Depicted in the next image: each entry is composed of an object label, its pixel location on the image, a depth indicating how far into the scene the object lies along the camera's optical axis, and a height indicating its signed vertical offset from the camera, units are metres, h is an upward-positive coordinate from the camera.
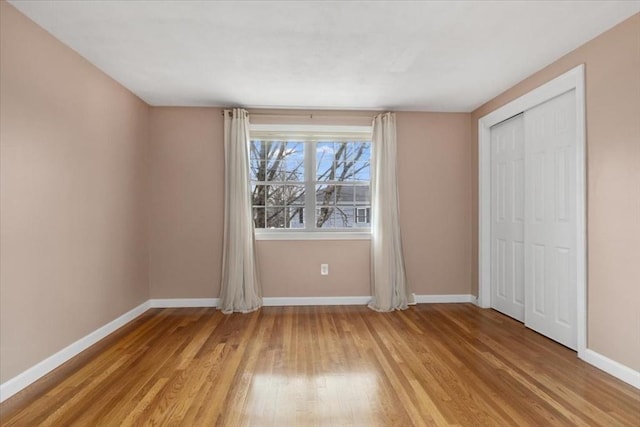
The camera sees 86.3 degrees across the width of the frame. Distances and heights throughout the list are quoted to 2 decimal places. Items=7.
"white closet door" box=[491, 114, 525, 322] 3.55 -0.14
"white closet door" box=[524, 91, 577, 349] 2.84 -0.14
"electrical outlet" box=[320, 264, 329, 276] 4.29 -0.79
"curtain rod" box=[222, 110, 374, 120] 4.19 +1.14
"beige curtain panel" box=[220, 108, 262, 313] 4.00 -0.21
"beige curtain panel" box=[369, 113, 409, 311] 4.10 -0.16
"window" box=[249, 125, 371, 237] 4.36 +0.37
